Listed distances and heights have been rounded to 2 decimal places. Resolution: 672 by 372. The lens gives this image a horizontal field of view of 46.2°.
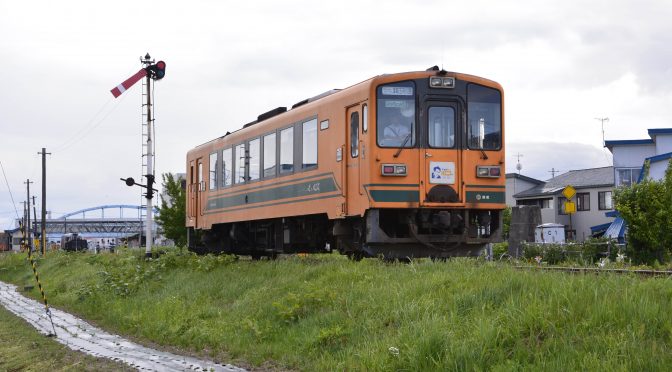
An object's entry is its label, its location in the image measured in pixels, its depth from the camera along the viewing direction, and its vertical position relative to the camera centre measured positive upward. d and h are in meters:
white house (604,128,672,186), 39.88 +3.72
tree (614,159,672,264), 22.91 +0.16
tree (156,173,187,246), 46.09 +0.41
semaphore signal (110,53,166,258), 23.67 +4.14
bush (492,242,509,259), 31.47 -1.03
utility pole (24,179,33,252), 75.05 +2.83
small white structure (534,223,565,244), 45.91 -0.51
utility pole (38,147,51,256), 57.96 +2.51
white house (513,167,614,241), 50.09 +1.67
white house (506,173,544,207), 59.64 +3.04
